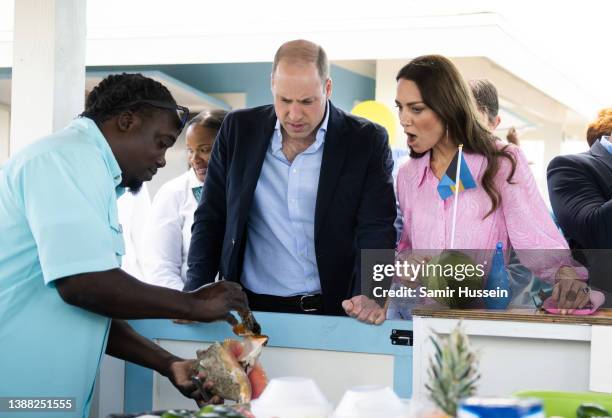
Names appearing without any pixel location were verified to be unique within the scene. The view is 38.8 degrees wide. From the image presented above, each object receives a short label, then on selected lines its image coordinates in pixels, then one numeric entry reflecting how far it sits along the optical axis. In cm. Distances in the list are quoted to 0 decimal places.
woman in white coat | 362
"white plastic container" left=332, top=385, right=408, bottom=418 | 165
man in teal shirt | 208
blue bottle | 244
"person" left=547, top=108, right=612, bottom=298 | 293
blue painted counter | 243
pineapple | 151
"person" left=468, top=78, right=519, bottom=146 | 358
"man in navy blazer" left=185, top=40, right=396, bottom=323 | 280
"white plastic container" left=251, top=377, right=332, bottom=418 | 171
